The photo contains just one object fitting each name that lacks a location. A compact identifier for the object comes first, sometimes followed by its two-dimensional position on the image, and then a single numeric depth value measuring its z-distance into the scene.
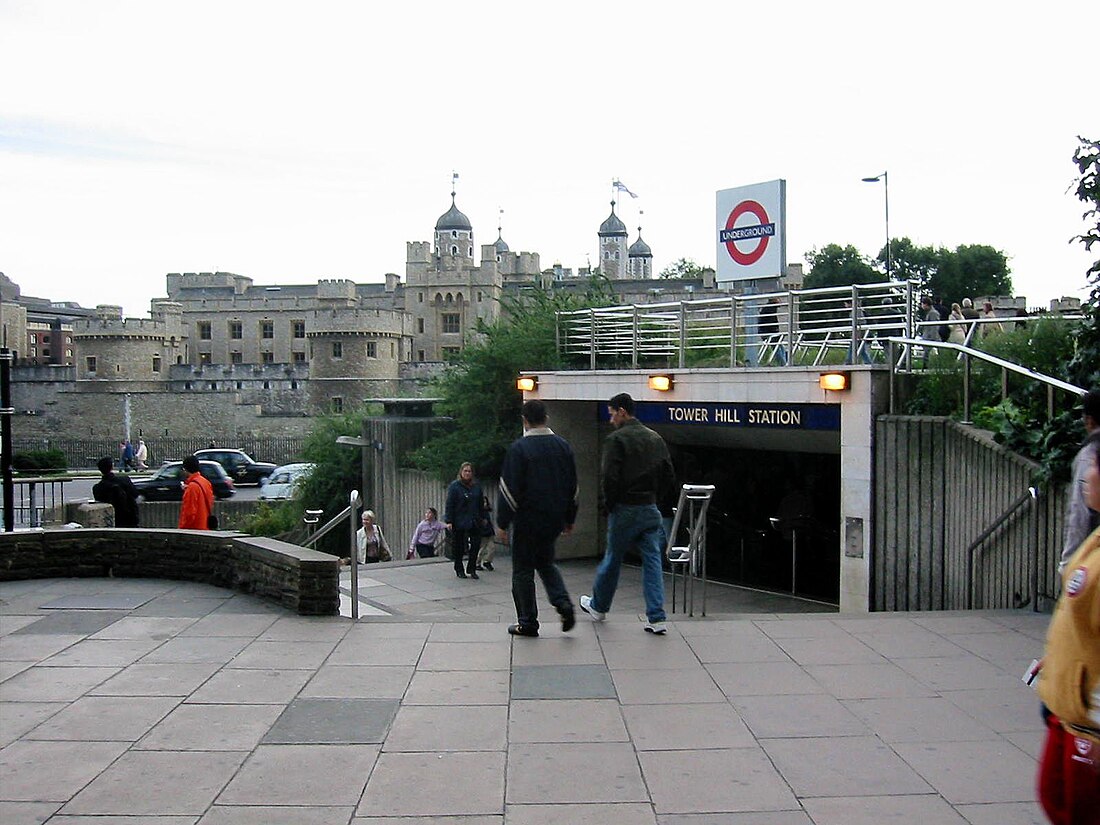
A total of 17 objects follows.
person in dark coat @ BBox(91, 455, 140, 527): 12.84
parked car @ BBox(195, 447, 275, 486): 44.25
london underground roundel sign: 16.02
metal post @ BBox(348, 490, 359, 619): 8.45
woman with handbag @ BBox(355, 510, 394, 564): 18.14
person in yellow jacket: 3.27
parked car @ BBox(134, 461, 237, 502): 36.47
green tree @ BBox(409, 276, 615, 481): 19.41
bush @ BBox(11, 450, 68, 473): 50.00
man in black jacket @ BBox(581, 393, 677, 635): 8.04
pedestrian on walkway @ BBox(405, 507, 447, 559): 18.28
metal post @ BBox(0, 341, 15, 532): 13.03
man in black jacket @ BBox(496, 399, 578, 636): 7.77
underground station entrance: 14.74
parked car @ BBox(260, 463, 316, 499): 35.72
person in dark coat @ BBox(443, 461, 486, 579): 15.16
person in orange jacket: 12.28
